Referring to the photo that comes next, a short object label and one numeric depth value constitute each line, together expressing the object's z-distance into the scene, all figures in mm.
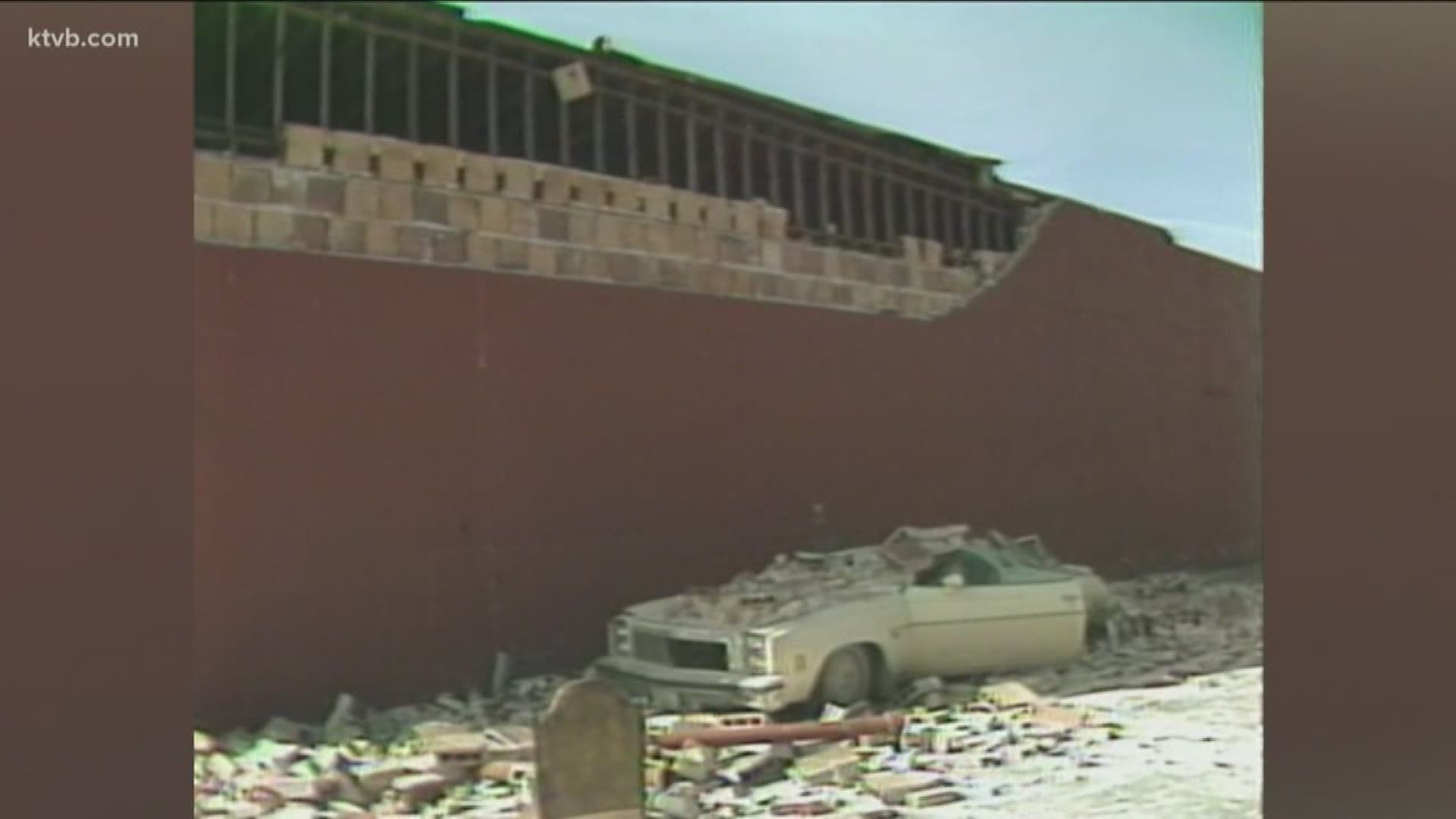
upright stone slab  4910
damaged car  7320
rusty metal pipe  6531
